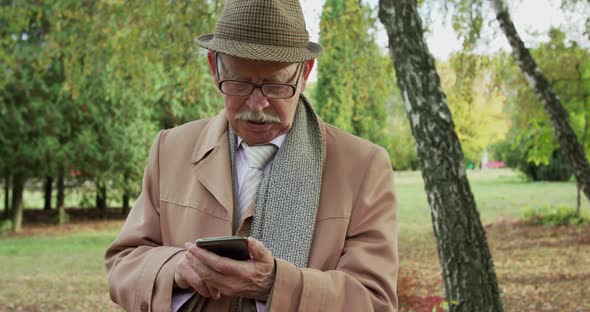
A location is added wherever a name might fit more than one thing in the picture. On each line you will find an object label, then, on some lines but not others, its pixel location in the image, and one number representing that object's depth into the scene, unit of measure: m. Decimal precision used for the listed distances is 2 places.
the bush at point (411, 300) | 6.14
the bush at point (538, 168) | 33.97
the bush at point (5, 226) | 19.24
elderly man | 2.08
